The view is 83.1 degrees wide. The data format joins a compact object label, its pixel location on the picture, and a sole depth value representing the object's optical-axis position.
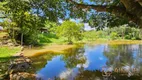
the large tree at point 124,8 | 2.15
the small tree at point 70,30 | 13.65
